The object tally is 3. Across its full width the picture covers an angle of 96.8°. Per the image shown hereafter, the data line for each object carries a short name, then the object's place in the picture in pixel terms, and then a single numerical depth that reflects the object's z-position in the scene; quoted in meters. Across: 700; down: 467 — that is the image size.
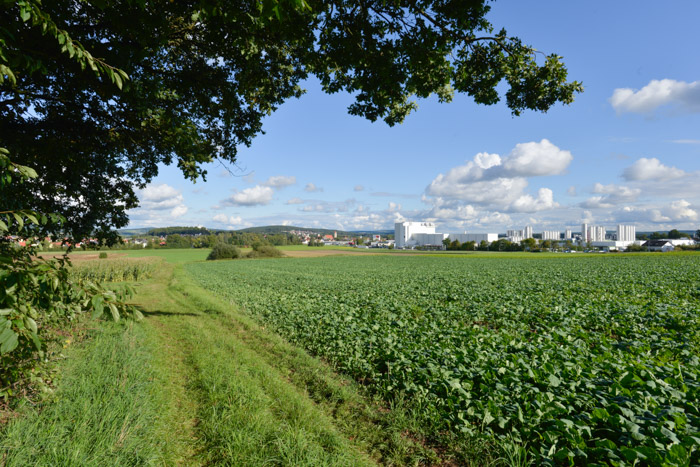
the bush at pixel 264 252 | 68.50
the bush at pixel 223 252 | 64.75
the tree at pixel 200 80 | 5.54
